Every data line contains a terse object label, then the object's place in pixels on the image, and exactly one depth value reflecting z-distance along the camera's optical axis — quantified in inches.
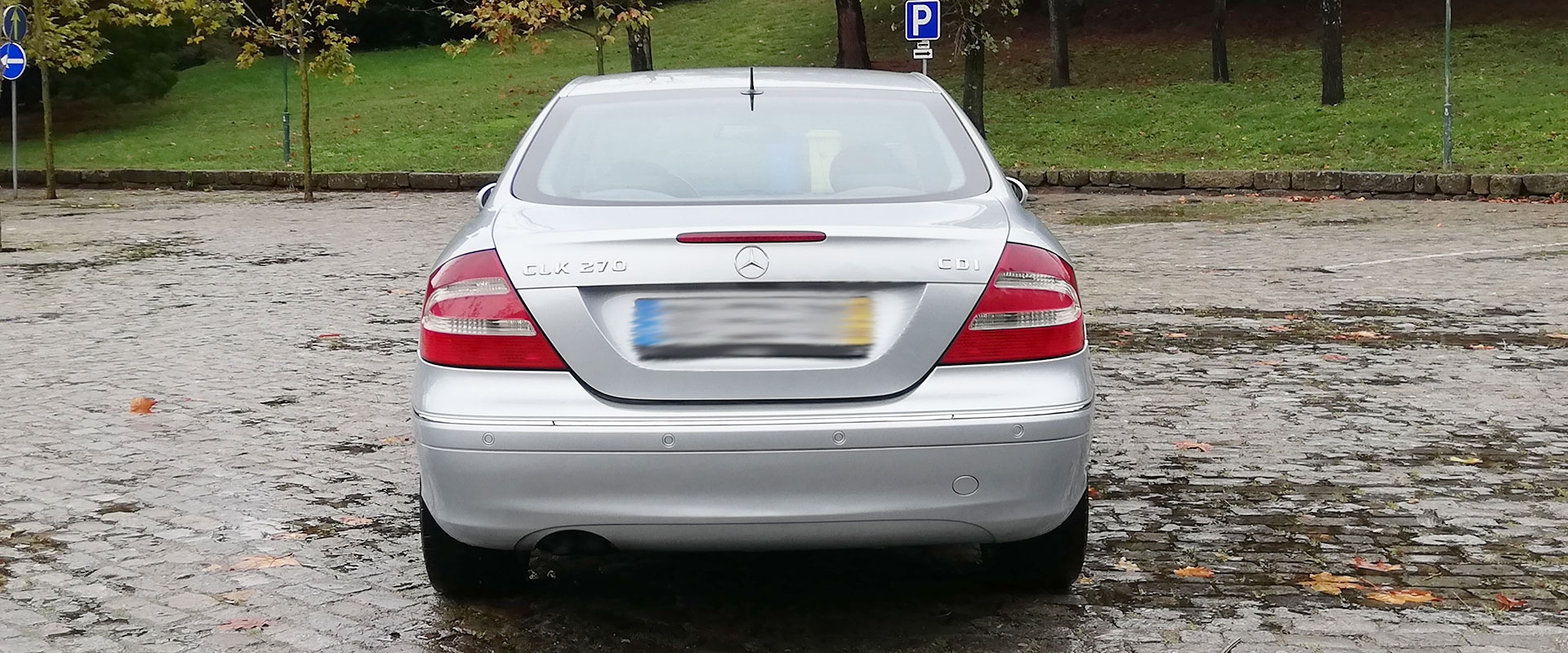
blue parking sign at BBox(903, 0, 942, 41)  783.7
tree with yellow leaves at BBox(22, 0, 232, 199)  1024.2
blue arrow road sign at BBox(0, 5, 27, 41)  794.8
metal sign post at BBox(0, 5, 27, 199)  796.6
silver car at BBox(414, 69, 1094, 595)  150.8
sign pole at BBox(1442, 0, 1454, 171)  855.1
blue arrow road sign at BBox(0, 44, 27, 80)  860.6
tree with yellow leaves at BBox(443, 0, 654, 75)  1099.3
